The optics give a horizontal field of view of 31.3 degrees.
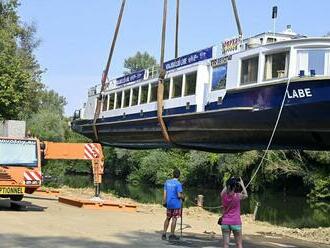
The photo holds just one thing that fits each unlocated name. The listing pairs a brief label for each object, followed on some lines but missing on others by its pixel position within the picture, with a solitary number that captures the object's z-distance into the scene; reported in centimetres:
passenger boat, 1323
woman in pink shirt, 962
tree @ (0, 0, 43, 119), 2570
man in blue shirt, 1228
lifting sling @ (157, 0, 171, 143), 1800
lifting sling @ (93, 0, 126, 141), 1961
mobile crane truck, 1720
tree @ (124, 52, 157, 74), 9294
